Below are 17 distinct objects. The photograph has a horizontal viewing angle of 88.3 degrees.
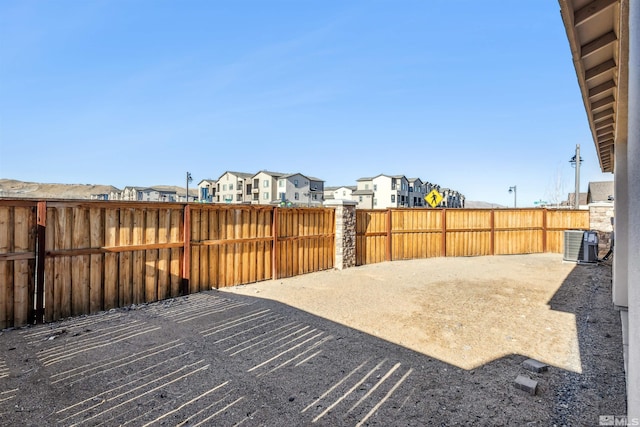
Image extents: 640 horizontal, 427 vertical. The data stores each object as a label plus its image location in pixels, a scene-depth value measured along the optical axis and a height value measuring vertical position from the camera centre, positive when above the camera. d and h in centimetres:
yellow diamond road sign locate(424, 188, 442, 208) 1602 +57
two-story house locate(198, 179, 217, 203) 6292 +468
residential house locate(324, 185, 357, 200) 6320 +353
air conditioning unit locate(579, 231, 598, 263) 1097 -122
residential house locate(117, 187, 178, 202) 6047 +281
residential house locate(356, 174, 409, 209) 5641 +338
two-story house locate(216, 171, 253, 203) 5722 +394
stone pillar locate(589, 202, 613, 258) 1241 -47
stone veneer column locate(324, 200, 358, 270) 1040 -72
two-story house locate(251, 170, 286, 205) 5416 +378
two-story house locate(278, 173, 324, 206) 5344 +340
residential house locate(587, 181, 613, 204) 2559 +166
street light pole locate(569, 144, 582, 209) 1823 +252
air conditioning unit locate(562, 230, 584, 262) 1127 -119
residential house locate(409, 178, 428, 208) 5984 +325
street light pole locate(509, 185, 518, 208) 3703 +216
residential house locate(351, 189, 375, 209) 5778 +218
